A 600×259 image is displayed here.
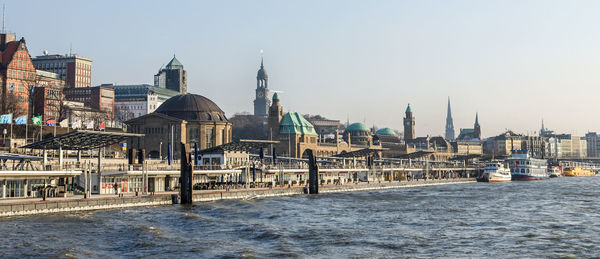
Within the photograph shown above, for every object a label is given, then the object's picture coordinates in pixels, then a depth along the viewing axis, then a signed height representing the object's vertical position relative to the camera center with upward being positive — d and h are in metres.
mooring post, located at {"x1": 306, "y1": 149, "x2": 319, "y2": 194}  109.00 -2.26
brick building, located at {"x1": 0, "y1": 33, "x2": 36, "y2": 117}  180.62 +26.78
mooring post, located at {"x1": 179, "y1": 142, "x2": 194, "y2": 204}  78.81 -1.54
